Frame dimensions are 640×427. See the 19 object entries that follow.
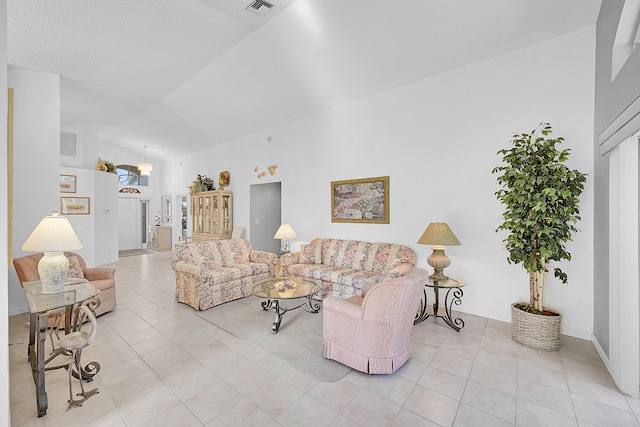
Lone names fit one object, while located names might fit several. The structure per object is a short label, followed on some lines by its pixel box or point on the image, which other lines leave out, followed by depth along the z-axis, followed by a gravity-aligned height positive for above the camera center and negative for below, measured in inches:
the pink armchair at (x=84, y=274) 127.6 -31.8
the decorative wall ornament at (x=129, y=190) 392.7 +31.1
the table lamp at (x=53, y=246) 90.3 -10.9
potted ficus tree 106.3 -2.0
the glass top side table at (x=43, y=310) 76.5 -29.1
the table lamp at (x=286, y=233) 204.7 -14.7
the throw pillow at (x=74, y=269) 143.5 -28.9
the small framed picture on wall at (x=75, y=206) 249.3 +5.8
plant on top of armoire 317.1 +31.6
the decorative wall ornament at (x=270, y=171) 248.1 +36.5
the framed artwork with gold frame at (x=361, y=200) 179.3 +8.2
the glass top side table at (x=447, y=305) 130.2 -47.7
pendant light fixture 336.5 +52.5
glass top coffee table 127.0 -36.6
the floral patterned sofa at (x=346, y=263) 158.2 -31.0
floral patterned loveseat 156.9 -34.8
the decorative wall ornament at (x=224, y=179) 298.2 +35.2
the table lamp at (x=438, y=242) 132.2 -13.8
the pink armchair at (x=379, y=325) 89.4 -37.4
